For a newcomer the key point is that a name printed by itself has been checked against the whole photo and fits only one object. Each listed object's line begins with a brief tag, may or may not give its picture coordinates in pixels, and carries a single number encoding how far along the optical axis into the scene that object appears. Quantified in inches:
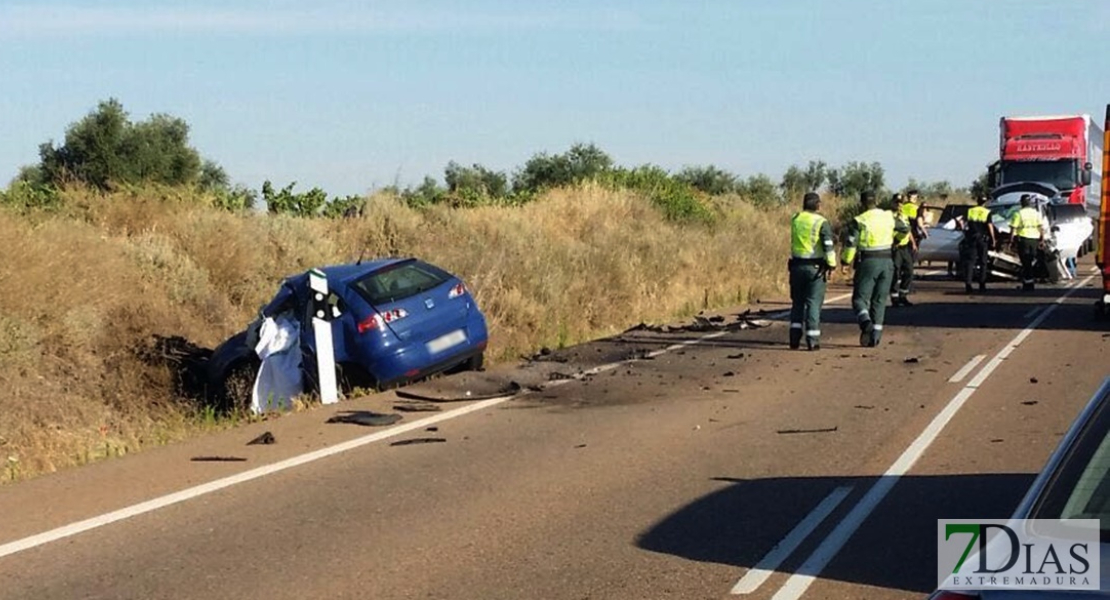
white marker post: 556.4
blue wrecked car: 575.8
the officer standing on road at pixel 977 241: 1077.8
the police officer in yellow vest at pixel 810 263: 674.8
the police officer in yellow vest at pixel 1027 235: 1082.7
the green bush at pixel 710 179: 2347.4
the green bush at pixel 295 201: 1034.1
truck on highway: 1552.7
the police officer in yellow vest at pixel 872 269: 697.6
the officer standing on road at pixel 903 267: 927.7
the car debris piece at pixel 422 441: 446.0
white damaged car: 1138.0
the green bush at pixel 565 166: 1919.3
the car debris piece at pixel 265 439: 451.2
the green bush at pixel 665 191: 1502.2
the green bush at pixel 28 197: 778.2
